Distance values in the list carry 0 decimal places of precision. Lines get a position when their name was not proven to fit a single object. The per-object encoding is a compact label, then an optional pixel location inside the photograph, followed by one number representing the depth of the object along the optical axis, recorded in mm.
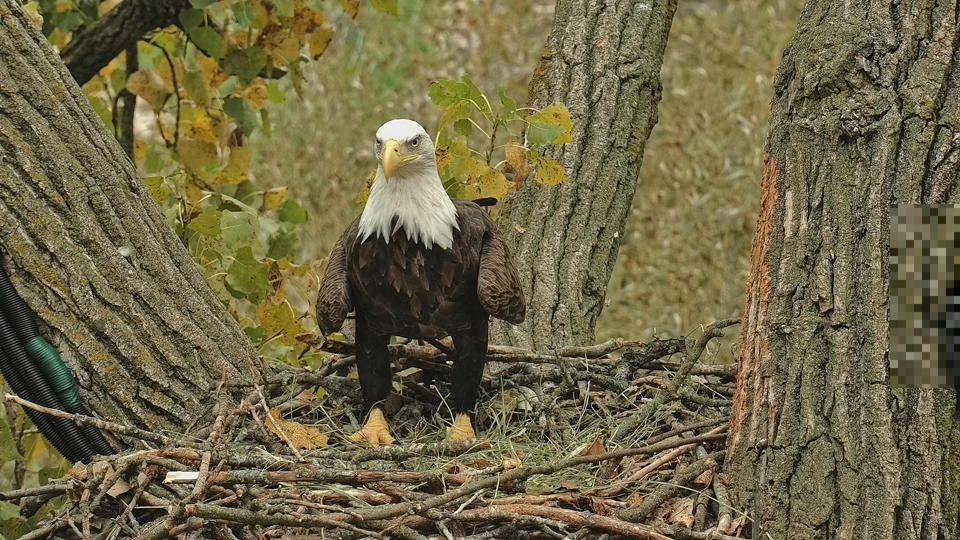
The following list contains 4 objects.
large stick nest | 5008
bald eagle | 6234
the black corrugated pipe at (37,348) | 5281
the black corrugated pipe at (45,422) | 5395
